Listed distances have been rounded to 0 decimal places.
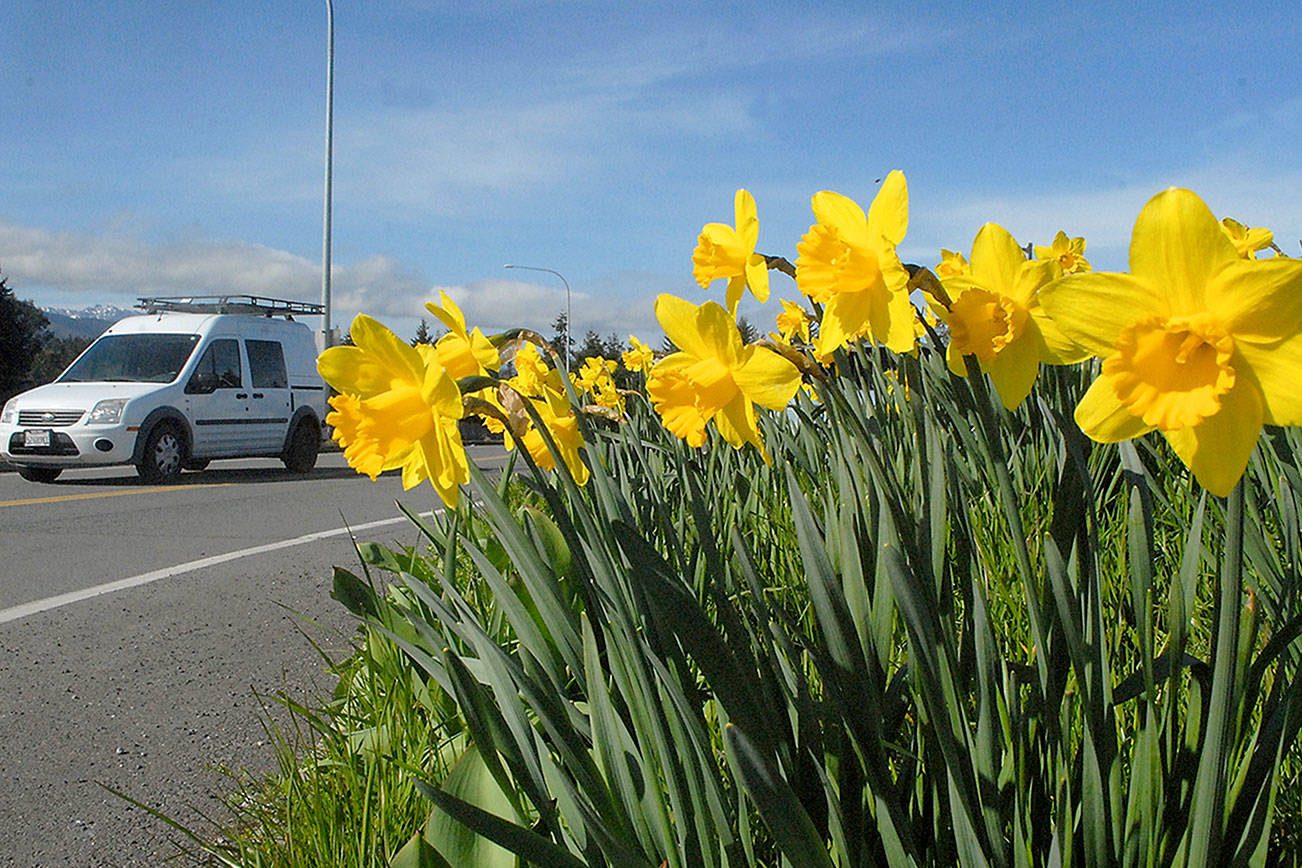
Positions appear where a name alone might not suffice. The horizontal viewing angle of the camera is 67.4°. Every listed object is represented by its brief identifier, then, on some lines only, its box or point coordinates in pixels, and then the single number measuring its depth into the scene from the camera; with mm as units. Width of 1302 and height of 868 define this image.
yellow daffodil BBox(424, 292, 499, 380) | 1187
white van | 9453
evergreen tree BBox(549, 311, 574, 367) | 27578
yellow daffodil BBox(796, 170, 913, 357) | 1120
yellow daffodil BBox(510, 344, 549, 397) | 1866
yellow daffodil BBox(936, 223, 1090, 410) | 979
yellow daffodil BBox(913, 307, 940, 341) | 1467
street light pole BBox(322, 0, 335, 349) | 16172
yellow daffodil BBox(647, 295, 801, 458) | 1218
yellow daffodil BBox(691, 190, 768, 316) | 1381
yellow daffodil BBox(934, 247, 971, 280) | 1341
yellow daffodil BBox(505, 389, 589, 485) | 1304
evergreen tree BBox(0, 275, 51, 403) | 24953
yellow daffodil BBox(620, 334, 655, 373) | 4473
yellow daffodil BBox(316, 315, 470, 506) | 1052
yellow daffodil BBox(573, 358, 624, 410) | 3922
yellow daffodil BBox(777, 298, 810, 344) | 2906
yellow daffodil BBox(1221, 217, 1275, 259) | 2180
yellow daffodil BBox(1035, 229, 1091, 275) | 2266
